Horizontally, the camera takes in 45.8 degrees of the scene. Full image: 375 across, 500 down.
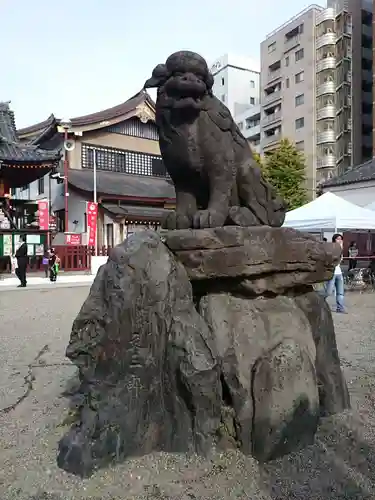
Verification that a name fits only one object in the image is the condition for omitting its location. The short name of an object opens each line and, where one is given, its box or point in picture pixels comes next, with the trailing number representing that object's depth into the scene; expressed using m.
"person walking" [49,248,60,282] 13.43
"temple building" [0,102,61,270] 14.77
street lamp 17.61
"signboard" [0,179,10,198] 15.52
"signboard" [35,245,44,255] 15.43
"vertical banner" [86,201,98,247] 16.56
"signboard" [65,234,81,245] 16.19
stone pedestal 2.12
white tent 8.73
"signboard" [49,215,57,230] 15.38
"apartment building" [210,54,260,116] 42.97
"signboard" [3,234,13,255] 14.74
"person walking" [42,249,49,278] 15.00
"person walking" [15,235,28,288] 12.19
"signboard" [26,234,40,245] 15.19
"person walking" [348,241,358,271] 11.47
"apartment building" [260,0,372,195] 29.33
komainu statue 2.48
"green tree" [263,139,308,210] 21.98
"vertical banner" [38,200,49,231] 15.12
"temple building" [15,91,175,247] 18.69
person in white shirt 7.12
